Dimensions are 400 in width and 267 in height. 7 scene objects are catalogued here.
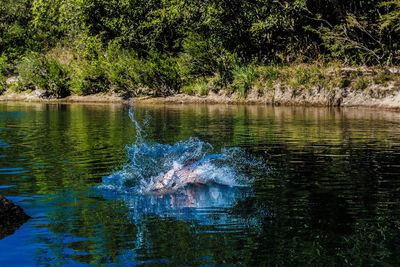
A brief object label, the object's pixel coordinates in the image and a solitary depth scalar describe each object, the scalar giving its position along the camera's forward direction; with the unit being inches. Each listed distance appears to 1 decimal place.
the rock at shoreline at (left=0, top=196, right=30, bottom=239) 438.0
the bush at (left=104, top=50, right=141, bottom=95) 2288.4
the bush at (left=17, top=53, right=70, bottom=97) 2546.8
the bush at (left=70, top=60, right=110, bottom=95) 2409.0
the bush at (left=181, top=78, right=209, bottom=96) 2118.6
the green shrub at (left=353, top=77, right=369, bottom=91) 1777.8
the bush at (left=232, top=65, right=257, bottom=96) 2003.0
